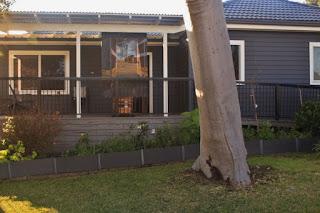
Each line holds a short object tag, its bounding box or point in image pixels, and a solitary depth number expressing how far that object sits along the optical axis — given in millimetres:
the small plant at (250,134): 8047
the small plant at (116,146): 7285
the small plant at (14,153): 6422
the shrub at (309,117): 7988
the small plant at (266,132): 8109
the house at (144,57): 9234
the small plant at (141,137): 7598
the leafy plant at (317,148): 7243
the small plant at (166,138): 7598
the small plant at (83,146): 7185
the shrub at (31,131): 6730
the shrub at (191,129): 7750
